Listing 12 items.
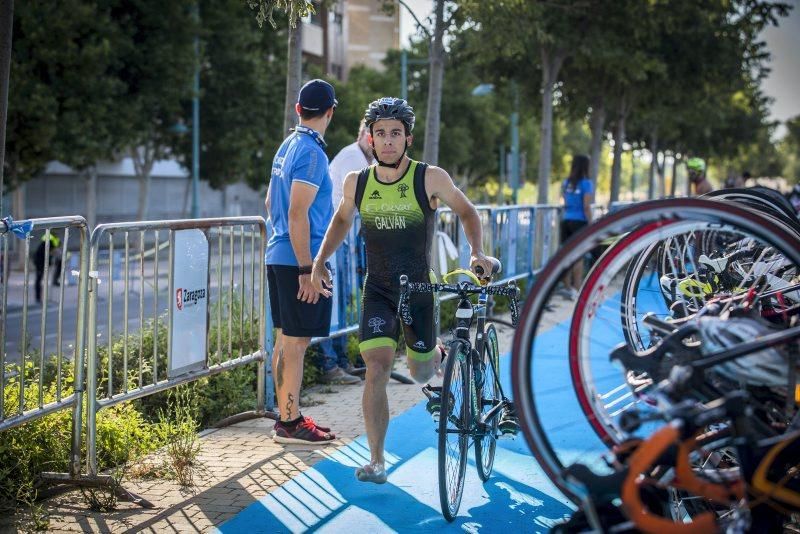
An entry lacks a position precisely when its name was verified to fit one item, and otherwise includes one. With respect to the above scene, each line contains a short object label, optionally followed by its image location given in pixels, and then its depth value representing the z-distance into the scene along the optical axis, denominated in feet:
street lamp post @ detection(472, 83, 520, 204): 108.45
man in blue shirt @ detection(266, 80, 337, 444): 22.04
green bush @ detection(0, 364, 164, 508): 18.37
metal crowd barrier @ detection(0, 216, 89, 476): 17.72
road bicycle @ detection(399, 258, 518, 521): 17.06
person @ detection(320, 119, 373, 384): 28.55
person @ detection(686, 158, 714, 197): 49.85
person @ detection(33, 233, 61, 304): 45.02
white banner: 22.12
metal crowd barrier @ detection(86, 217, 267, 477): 20.06
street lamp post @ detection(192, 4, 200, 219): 113.00
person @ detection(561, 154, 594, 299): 50.85
